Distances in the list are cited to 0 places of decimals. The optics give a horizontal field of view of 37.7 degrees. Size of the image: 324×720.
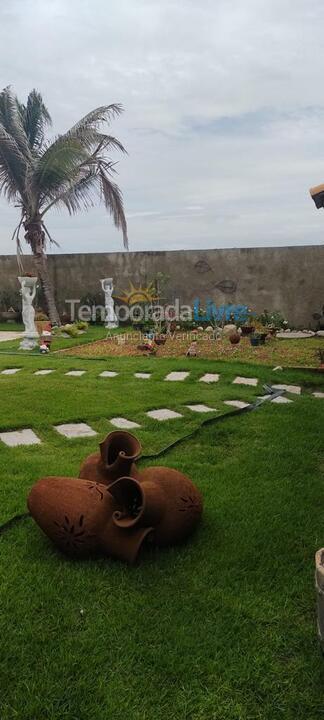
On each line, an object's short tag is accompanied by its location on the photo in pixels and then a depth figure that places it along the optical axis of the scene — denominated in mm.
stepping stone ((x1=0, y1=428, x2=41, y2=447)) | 3599
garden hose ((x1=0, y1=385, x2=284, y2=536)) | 2412
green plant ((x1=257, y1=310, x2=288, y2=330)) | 10479
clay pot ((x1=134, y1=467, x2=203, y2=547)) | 2125
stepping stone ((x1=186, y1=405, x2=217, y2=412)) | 4504
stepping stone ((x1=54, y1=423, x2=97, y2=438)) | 3830
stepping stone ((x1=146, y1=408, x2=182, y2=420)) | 4274
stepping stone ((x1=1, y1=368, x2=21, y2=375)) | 6282
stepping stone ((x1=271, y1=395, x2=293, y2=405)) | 4777
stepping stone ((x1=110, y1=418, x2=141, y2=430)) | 4047
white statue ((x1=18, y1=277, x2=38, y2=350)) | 8623
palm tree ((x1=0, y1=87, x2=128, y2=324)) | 10695
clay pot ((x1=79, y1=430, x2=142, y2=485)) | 2355
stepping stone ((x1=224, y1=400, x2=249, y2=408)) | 4684
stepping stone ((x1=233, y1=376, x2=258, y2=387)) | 5664
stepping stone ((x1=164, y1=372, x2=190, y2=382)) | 5930
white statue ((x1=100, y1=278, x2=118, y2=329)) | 11250
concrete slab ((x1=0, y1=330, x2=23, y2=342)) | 10097
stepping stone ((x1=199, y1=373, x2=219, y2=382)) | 5805
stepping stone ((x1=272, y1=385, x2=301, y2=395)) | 5363
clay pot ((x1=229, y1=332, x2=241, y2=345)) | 8141
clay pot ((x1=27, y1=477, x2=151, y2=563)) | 2074
